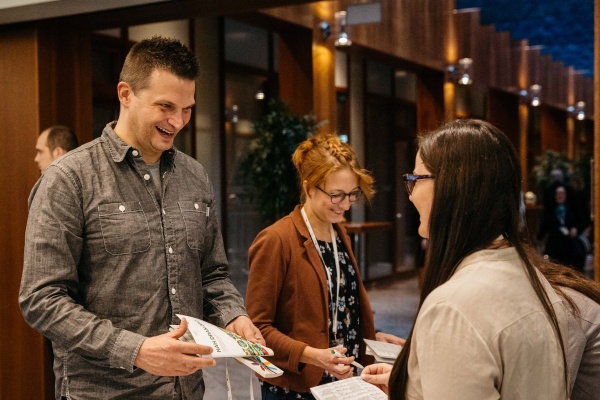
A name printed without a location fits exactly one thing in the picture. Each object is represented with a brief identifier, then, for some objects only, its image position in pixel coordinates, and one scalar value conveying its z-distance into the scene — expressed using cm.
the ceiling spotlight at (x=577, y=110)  1872
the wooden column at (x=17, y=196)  438
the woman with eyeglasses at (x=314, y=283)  240
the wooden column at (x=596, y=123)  323
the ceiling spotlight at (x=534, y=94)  1570
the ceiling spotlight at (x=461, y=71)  1226
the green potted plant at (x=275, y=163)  785
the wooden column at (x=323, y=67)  908
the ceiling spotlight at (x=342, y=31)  905
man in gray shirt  186
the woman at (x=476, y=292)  122
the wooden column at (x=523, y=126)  1559
